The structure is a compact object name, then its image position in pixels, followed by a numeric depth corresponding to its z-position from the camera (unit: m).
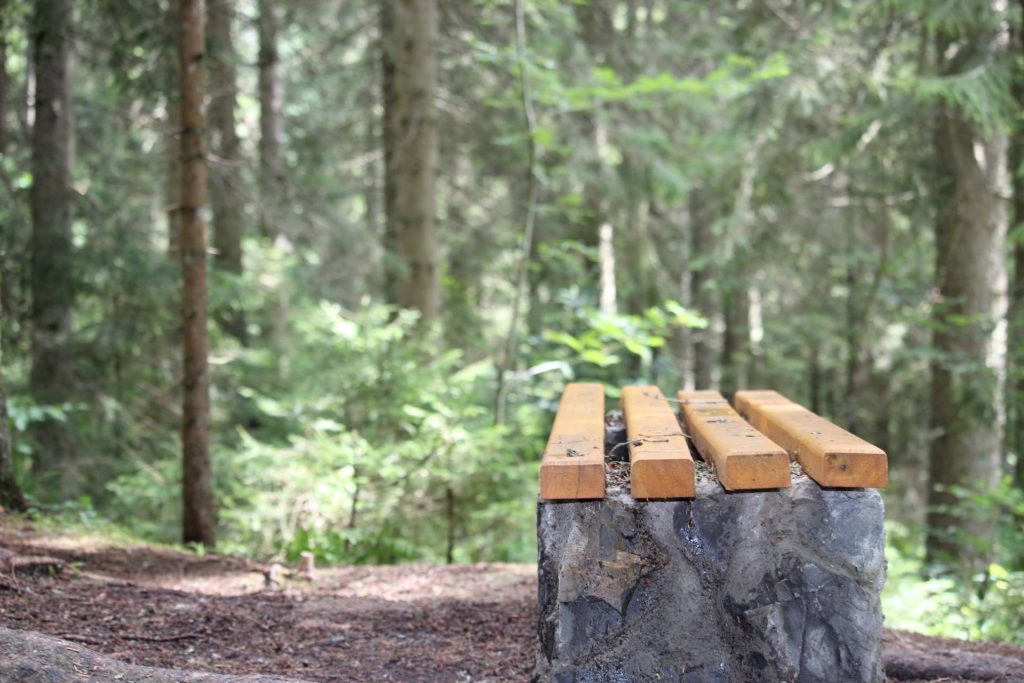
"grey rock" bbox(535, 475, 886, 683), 2.77
